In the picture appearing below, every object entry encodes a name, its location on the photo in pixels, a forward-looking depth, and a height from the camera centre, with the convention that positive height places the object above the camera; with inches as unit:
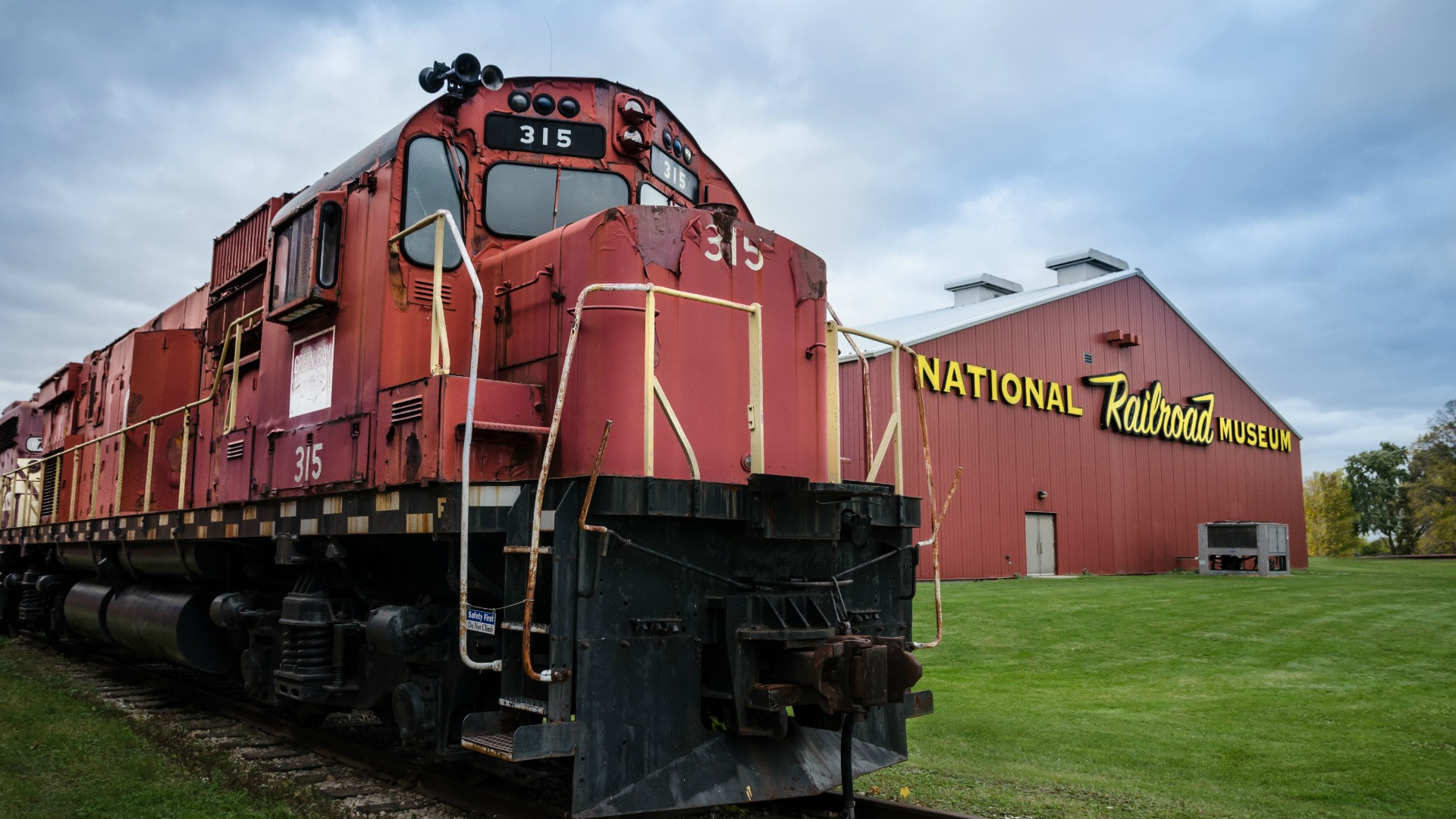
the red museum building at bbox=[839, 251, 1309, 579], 896.3 +120.0
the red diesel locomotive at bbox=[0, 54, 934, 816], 176.4 +12.4
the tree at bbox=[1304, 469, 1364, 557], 2721.5 +72.9
